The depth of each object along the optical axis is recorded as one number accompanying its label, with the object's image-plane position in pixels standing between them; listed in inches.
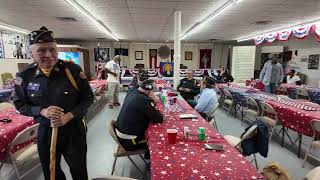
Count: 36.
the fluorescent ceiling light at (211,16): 191.1
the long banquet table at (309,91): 230.2
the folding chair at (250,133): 94.2
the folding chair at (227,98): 234.4
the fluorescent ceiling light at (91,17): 193.2
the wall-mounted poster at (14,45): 346.6
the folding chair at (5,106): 140.1
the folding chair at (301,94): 257.2
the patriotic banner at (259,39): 401.3
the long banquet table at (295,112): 128.0
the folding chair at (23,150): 91.8
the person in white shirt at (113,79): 265.9
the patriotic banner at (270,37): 360.5
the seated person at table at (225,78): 332.2
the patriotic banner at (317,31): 255.1
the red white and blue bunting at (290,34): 261.9
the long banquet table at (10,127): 92.1
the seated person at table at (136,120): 99.5
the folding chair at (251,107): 177.9
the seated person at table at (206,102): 150.9
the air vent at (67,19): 254.5
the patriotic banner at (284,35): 321.5
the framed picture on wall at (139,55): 602.2
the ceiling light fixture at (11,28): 311.3
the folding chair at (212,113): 151.8
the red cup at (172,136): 79.1
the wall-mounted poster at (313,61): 339.0
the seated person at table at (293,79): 327.0
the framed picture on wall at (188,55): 614.5
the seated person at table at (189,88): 226.8
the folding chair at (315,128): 112.7
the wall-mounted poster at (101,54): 558.6
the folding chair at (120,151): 99.5
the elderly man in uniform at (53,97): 65.0
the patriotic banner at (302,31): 279.2
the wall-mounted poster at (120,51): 586.9
